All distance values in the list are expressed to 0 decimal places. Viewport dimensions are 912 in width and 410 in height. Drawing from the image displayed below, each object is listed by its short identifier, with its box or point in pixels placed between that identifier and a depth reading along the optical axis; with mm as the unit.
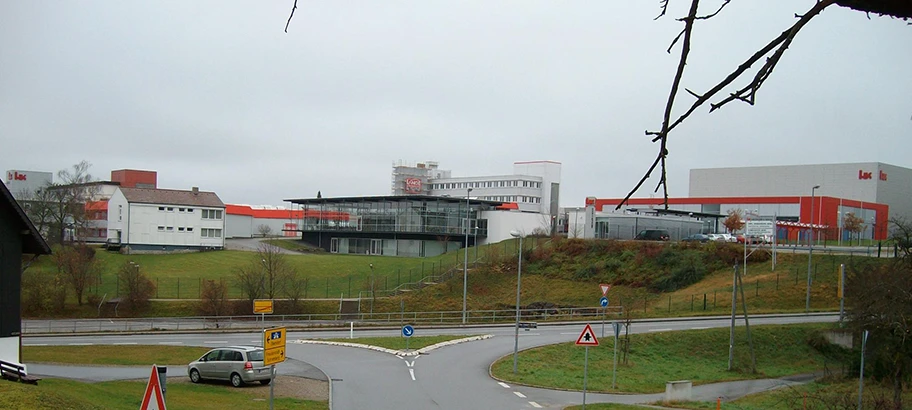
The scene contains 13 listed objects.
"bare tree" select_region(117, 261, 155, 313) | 54094
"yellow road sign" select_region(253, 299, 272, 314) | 30178
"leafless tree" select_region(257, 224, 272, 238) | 106725
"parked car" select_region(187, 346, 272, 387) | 26719
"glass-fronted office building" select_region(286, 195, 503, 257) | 91375
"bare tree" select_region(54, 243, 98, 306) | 53938
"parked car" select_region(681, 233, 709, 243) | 74312
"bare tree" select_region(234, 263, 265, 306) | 55188
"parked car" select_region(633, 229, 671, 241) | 76188
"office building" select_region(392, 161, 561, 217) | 119062
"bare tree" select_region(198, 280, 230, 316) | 52656
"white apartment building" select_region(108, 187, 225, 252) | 85000
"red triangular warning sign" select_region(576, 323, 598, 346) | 21953
